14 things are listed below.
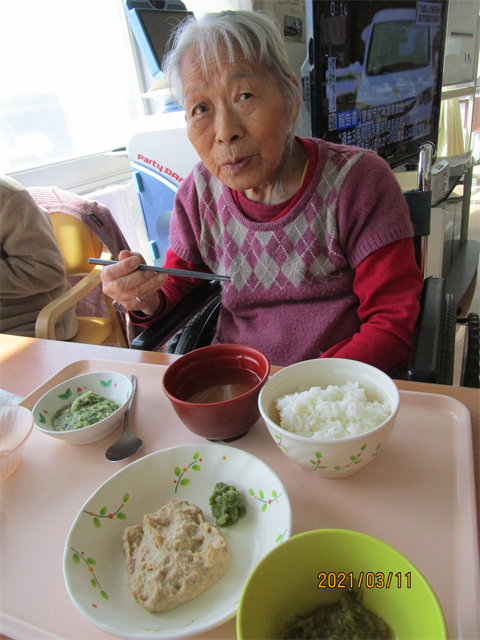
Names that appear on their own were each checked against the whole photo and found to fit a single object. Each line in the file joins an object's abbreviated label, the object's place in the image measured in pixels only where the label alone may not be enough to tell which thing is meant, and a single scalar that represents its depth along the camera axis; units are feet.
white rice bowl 1.64
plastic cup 2.19
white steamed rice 1.75
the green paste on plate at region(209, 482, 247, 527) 1.76
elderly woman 2.90
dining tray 1.49
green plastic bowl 1.11
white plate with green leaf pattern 1.42
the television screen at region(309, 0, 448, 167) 5.18
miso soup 2.25
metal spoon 2.21
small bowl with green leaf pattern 2.31
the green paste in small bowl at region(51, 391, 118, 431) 2.39
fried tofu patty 1.47
